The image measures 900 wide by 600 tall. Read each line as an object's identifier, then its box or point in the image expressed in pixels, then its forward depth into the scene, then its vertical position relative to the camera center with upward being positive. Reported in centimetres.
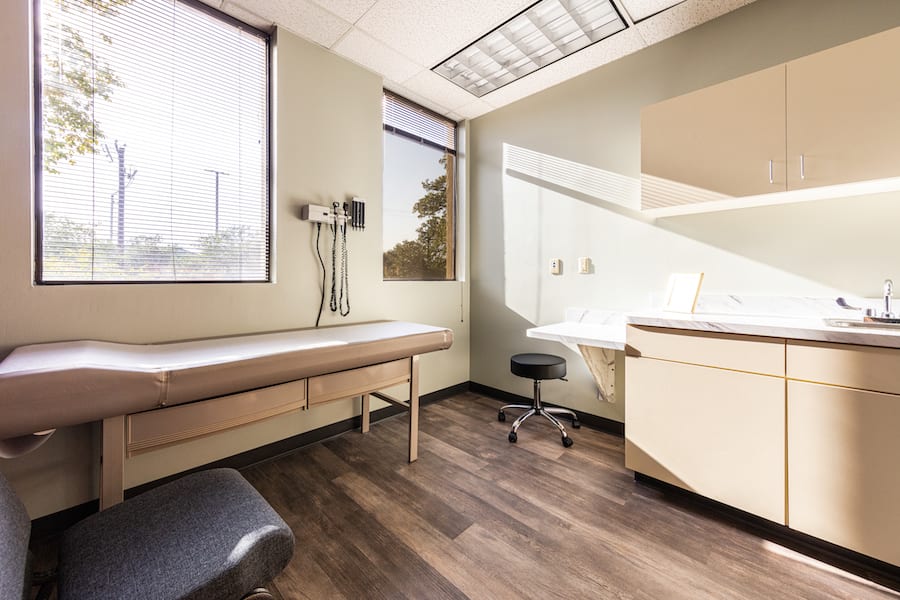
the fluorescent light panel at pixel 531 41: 217 +172
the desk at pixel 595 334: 236 -23
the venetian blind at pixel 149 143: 168 +82
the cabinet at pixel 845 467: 135 -66
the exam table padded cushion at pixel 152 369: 111 -27
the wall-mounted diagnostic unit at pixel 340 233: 250 +46
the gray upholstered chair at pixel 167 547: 89 -70
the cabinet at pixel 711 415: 159 -56
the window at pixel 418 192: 307 +96
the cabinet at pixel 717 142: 180 +84
